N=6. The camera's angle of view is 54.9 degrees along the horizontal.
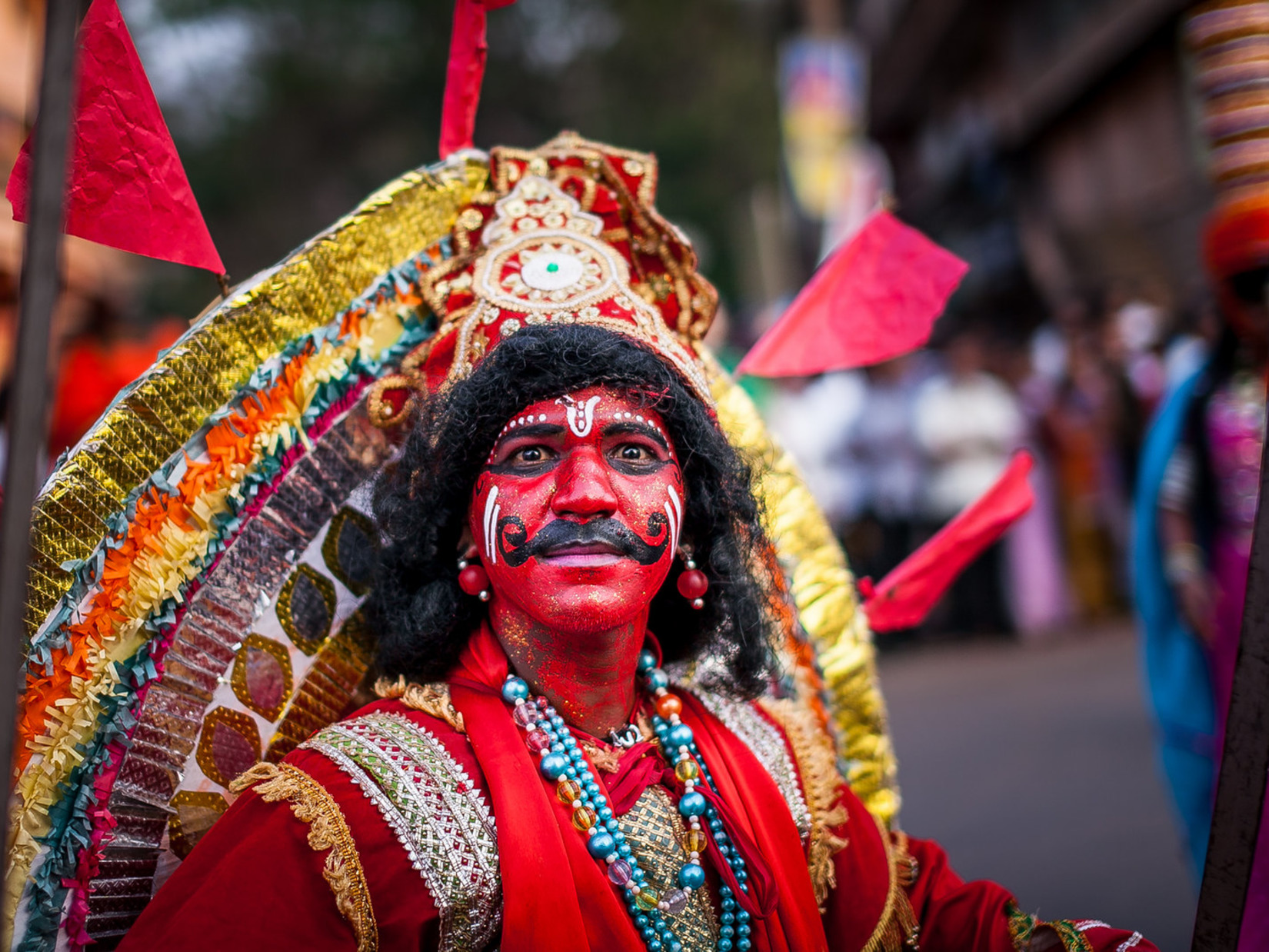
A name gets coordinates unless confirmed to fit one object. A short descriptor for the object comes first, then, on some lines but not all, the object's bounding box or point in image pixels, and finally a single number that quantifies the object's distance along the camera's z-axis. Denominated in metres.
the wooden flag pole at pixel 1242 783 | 1.63
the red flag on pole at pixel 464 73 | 2.31
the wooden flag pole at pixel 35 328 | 1.17
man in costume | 1.67
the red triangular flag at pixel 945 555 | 2.50
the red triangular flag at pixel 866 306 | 2.48
